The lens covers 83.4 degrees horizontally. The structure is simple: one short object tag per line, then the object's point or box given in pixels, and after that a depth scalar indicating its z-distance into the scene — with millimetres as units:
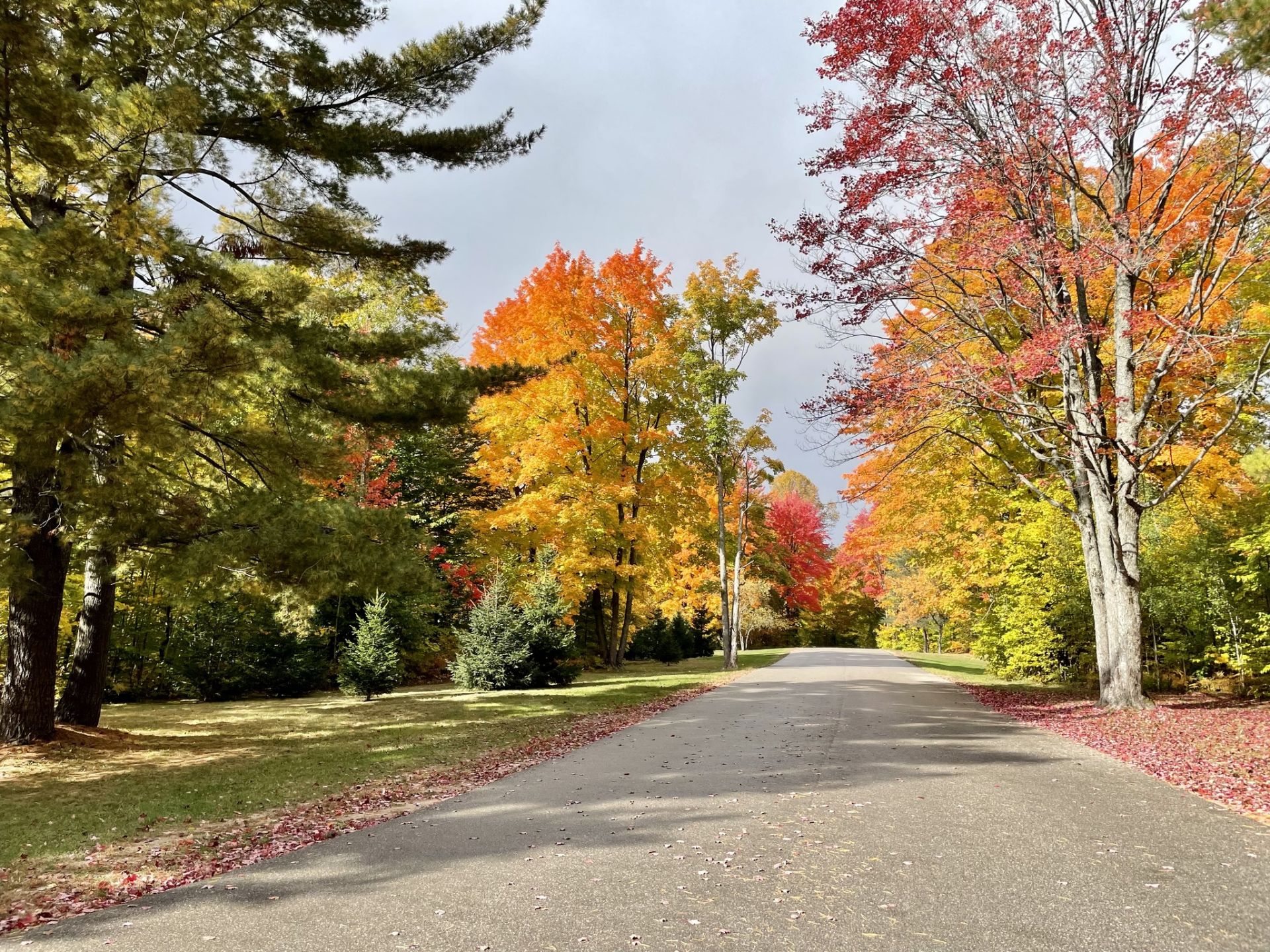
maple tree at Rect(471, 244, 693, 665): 19906
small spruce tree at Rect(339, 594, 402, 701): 15352
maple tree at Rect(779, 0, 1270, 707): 11180
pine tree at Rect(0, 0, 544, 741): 6961
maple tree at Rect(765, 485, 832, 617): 47219
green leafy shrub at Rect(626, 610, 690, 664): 30094
